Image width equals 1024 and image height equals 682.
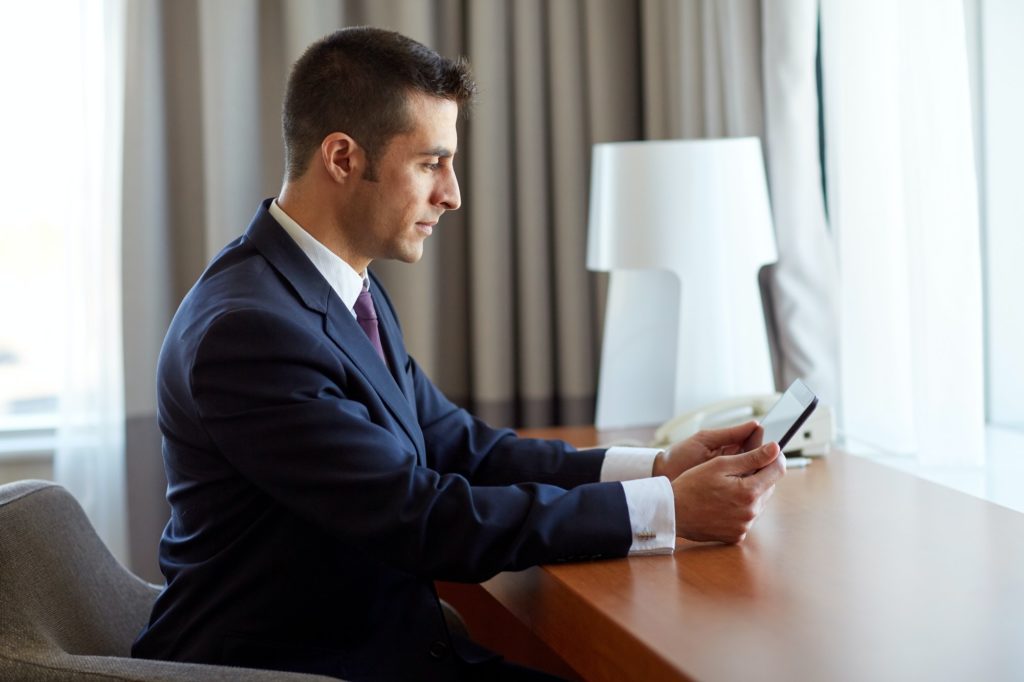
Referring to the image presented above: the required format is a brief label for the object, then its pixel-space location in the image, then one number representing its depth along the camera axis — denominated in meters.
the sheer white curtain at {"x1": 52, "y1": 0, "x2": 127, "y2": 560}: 2.98
